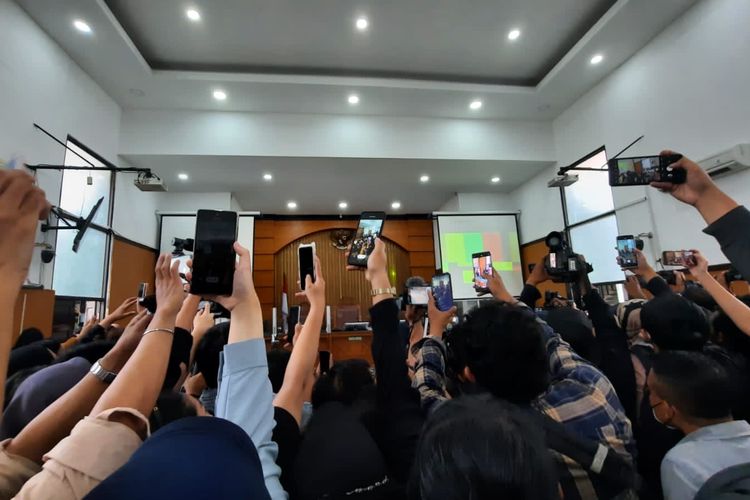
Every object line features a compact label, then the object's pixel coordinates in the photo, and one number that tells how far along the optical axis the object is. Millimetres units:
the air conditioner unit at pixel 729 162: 3939
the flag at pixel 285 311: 5316
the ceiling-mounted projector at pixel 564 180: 5766
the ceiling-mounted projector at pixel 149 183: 5375
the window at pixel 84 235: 4895
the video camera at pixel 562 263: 1890
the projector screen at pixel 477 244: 7926
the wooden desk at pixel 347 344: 5965
